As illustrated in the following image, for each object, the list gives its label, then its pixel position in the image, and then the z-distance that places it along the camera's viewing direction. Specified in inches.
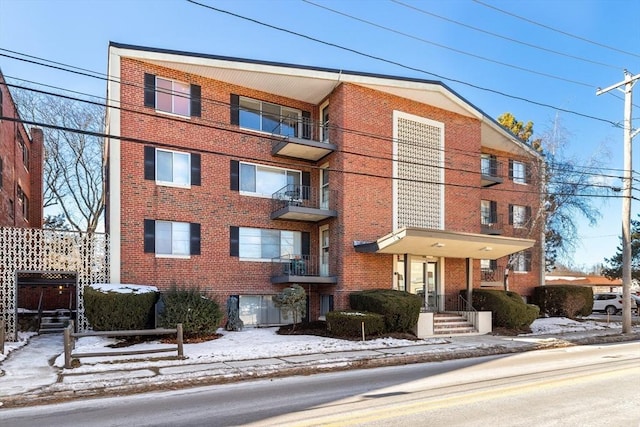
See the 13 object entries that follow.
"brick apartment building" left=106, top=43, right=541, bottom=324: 692.7
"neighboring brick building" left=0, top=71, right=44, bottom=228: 854.1
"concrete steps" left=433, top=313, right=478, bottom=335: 716.0
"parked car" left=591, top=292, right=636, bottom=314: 1311.5
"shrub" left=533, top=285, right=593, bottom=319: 977.5
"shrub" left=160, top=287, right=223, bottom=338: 589.0
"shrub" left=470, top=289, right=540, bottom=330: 751.7
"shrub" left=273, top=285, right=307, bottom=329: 669.9
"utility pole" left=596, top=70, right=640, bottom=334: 768.3
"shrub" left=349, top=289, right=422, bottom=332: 653.9
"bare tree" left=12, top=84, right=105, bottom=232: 1157.7
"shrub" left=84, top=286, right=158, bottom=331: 581.3
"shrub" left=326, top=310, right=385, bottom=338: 622.8
